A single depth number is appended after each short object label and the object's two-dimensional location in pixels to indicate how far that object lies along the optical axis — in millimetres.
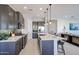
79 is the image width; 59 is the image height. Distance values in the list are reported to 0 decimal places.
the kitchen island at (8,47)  2104
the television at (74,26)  7334
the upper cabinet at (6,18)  2372
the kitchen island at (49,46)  2435
